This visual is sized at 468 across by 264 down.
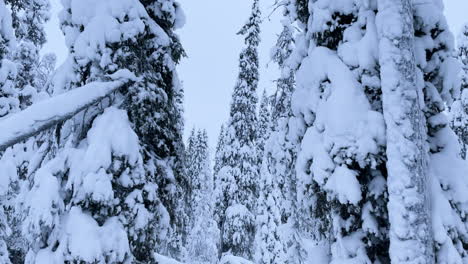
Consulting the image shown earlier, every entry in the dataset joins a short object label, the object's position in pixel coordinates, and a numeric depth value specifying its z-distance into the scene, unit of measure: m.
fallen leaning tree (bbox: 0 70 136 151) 4.71
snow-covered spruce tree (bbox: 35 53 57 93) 30.44
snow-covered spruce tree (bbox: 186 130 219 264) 43.94
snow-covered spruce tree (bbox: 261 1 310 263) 6.72
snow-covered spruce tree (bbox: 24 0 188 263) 5.52
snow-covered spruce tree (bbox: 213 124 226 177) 29.83
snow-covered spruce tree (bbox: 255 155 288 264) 26.72
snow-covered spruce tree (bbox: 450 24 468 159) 19.72
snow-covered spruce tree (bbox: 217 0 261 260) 28.03
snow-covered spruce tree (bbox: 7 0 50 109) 14.62
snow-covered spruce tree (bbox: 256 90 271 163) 34.19
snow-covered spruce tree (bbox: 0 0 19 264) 10.79
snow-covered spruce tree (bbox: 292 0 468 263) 4.40
